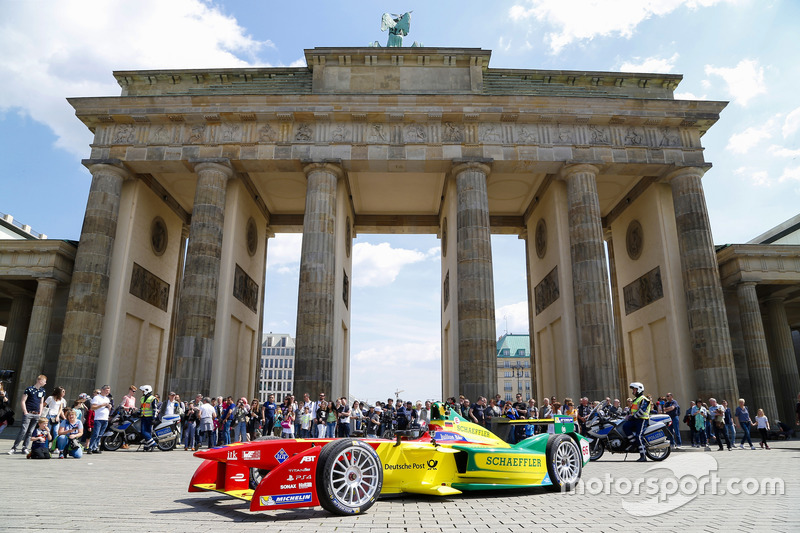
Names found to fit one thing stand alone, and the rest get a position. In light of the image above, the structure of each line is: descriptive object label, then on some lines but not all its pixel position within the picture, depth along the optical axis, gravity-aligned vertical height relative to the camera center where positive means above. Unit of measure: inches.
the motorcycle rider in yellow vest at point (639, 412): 488.5 -5.0
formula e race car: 227.6 -29.9
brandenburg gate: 887.7 +382.2
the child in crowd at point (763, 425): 696.4 -23.6
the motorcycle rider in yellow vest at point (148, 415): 602.9 -11.2
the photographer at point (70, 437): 491.5 -29.4
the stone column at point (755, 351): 906.1 +96.5
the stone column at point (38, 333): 888.3 +123.6
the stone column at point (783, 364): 1026.7 +87.4
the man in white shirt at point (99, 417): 554.9 -12.5
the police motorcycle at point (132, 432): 629.6 -31.4
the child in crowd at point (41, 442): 472.4 -32.6
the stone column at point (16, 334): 1053.8 +144.7
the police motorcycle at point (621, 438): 504.1 -29.5
